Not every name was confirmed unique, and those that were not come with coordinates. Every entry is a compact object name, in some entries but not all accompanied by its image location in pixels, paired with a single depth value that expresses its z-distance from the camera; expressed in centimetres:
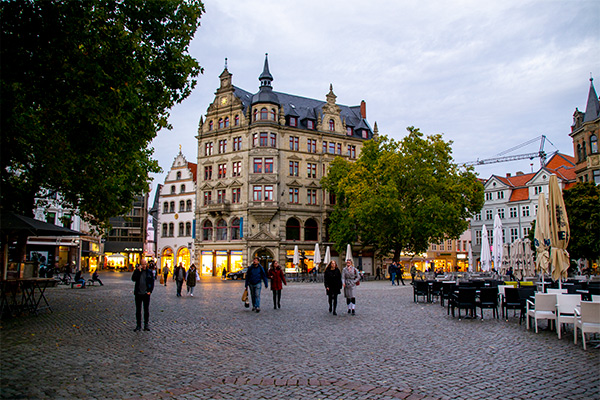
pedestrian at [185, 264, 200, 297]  2383
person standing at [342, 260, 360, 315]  1606
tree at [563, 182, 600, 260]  3869
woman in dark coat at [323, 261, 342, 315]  1628
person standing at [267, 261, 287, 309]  1805
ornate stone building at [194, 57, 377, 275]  5312
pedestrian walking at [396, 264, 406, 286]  3606
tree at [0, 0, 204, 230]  1032
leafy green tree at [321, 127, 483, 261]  4262
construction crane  12262
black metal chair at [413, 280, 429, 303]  2028
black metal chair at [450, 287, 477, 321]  1440
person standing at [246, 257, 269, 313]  1650
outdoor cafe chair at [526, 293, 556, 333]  1142
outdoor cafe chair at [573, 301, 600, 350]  926
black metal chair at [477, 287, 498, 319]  1434
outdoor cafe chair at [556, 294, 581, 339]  1067
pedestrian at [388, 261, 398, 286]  3684
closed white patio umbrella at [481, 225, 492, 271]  3478
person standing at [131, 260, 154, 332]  1224
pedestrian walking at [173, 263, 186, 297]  2415
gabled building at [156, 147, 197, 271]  6353
